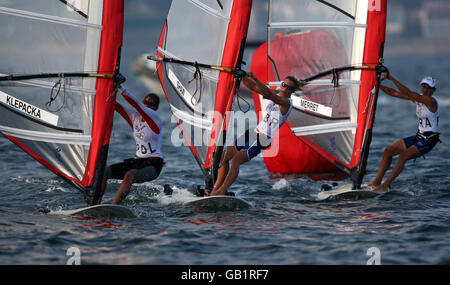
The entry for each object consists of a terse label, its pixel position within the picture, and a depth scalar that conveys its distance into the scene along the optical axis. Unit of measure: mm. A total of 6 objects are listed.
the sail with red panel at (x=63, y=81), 16812
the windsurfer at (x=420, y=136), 20203
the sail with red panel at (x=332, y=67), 20719
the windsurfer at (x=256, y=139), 18266
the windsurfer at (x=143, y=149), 17641
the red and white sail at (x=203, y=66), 18984
